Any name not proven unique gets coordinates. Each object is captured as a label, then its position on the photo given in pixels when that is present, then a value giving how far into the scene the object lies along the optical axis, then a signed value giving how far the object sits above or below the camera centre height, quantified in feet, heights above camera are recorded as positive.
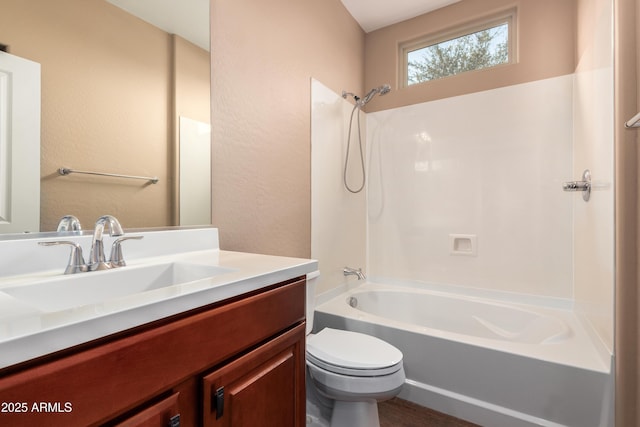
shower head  7.34 +2.92
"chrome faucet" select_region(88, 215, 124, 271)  2.89 -0.28
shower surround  6.38 +0.33
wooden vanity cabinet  1.39 -0.94
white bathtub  4.32 -2.35
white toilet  4.10 -2.16
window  7.41 +4.12
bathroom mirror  2.97 +1.36
